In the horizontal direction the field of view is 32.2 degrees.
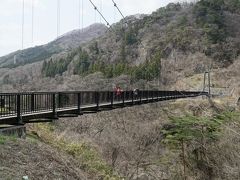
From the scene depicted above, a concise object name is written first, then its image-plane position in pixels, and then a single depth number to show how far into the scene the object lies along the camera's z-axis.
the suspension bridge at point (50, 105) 11.45
